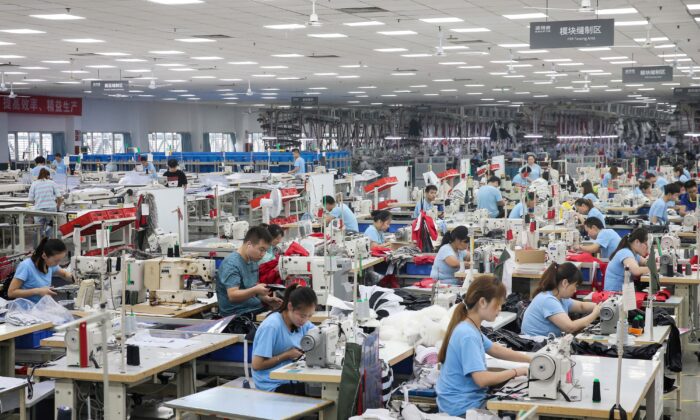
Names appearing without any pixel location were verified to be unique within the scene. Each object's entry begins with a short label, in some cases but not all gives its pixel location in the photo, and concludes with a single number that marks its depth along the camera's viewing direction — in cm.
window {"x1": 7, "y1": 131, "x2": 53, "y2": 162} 2811
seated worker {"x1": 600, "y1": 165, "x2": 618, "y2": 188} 1859
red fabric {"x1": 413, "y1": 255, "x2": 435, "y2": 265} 958
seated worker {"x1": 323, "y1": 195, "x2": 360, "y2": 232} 1118
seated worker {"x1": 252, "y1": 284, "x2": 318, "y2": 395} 518
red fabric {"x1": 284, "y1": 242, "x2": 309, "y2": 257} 803
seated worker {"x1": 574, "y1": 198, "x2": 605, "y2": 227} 1139
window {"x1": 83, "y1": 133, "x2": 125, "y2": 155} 3048
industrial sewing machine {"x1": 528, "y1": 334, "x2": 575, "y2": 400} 433
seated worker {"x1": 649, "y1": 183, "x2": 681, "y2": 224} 1228
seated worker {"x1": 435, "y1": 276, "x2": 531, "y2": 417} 450
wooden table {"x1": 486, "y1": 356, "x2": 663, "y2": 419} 427
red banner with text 2686
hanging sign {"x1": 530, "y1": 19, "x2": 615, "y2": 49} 1070
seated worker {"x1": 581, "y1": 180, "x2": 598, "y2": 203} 1395
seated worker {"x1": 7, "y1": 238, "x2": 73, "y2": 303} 702
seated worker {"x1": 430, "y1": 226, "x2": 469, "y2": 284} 838
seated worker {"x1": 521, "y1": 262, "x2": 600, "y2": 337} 598
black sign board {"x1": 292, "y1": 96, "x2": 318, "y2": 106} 2889
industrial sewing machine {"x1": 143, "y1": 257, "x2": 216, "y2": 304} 719
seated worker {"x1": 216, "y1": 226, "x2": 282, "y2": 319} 673
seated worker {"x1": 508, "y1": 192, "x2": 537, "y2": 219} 1208
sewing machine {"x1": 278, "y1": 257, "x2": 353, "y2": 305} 701
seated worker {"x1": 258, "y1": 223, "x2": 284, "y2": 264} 801
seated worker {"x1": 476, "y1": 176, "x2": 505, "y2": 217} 1338
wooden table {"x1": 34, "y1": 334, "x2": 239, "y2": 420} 503
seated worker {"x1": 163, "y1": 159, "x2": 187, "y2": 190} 1492
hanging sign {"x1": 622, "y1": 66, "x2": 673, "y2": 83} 1650
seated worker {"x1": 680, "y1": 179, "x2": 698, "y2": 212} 1388
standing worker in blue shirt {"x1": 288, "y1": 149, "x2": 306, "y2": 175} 2022
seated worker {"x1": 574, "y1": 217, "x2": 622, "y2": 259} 959
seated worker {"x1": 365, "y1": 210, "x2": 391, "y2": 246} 1019
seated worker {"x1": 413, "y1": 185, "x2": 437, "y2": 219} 1236
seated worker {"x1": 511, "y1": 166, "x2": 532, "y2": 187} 1562
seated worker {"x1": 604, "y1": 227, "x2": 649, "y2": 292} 780
